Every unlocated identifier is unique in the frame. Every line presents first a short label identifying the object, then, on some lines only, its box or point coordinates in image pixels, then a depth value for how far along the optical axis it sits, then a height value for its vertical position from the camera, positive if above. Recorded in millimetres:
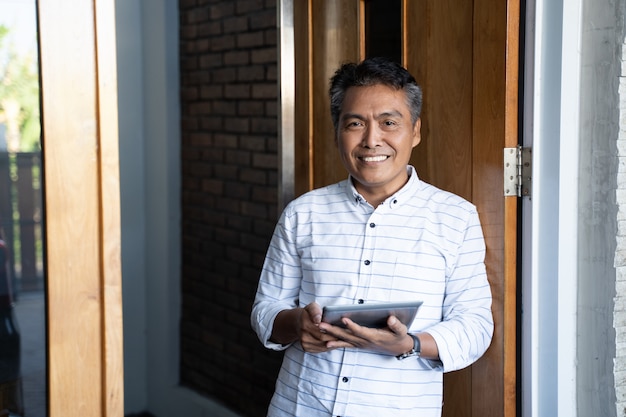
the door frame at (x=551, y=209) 2219 -156
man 2125 -328
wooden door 2268 +91
